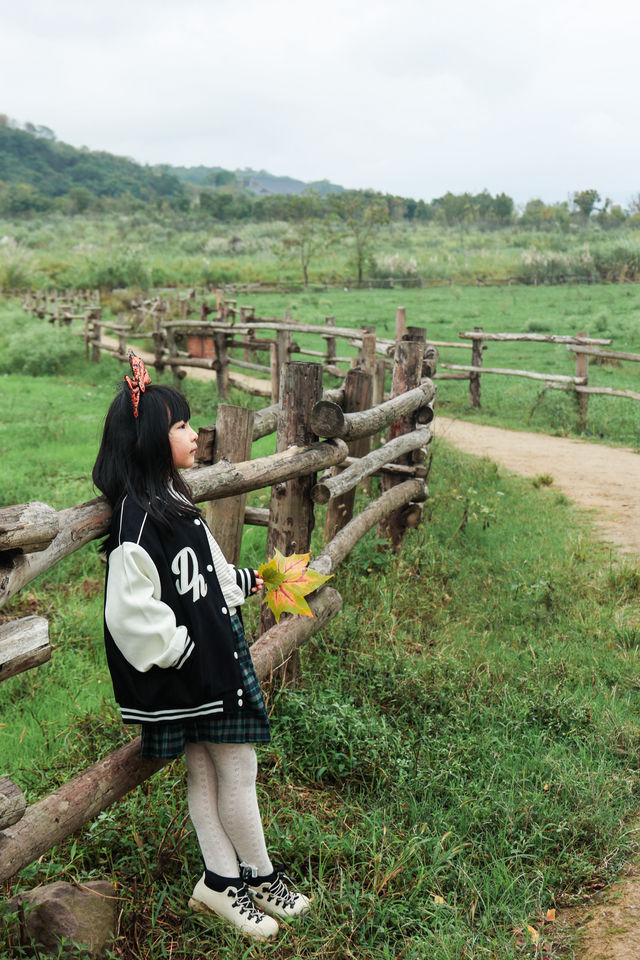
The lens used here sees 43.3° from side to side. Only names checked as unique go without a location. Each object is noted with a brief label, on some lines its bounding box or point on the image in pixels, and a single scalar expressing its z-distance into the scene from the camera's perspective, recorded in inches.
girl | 82.5
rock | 82.6
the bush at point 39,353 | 650.2
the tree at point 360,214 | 1402.7
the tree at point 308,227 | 1423.5
